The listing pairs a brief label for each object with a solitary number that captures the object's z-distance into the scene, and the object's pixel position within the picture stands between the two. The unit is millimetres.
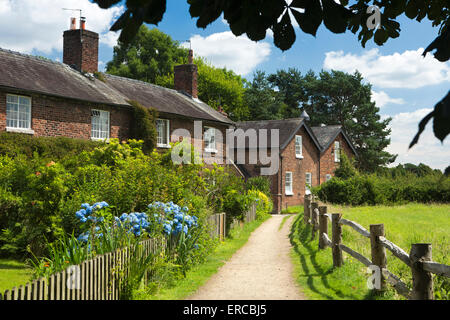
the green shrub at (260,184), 29078
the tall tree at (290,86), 56656
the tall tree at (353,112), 49125
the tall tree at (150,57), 48000
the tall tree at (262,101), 51188
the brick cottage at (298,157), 31719
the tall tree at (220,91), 50406
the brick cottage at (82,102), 17578
